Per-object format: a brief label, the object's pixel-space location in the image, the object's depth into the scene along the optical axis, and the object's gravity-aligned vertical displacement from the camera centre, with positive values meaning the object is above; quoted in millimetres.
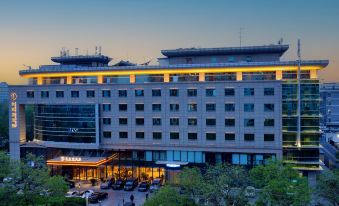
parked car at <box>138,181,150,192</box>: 51819 -12555
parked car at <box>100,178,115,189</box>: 53906 -12601
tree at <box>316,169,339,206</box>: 33812 -8447
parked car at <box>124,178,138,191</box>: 52881 -12503
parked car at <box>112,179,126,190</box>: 53312 -12546
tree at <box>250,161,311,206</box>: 32656 -8400
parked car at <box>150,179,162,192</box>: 51206 -12270
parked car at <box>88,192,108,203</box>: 46688 -12712
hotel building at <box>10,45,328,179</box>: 51031 -1948
